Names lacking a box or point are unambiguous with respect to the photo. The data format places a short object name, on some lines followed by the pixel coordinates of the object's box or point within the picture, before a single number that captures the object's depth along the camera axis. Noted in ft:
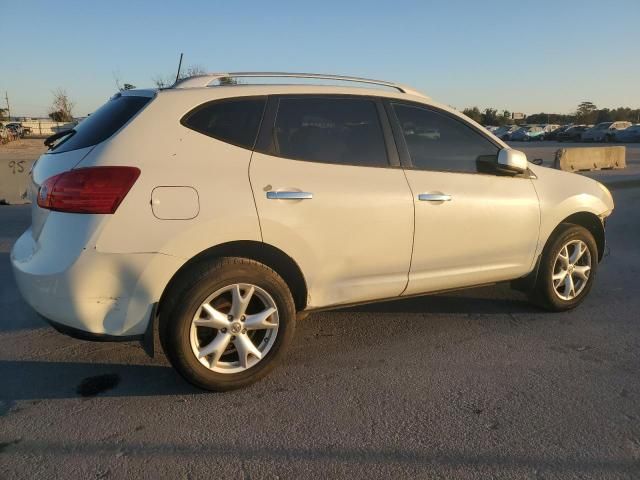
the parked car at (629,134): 126.11
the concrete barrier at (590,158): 57.27
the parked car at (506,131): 171.12
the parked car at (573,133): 145.28
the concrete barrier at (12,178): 35.29
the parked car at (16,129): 158.44
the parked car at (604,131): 130.00
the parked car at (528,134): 162.09
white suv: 9.57
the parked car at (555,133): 153.48
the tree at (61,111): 160.25
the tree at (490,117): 268.21
